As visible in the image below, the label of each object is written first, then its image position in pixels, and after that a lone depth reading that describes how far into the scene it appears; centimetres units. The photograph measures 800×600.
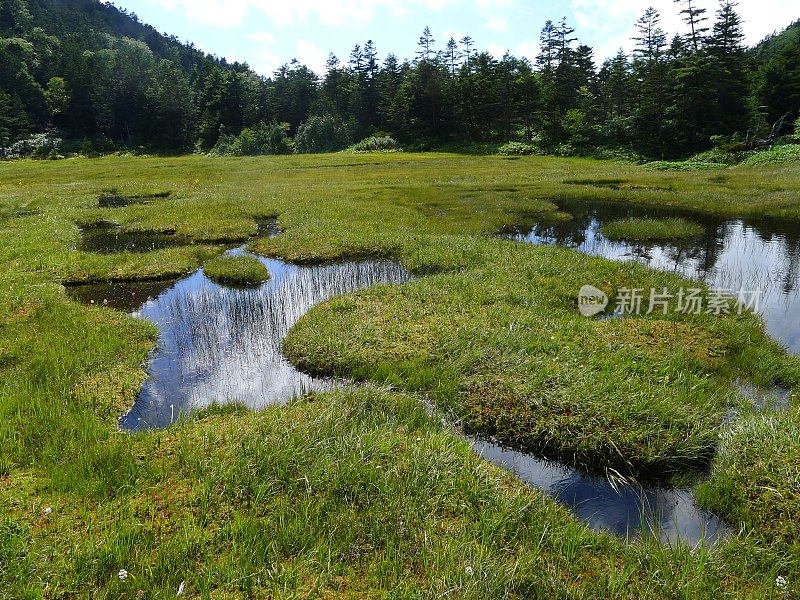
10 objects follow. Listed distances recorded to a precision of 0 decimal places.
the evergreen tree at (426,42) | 9844
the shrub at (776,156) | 4288
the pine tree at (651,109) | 6112
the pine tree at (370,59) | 10344
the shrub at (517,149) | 6975
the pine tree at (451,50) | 10212
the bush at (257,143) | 8075
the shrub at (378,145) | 8088
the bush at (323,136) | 8412
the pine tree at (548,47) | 8450
